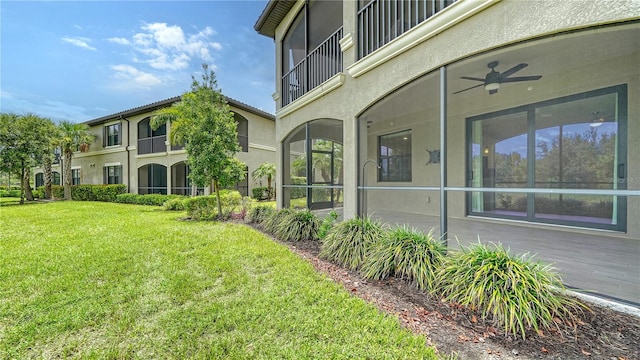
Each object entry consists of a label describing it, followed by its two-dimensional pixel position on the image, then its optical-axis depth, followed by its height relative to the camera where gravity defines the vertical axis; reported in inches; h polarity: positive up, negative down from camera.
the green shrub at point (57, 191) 834.2 -42.5
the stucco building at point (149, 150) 684.1 +82.4
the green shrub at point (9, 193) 992.1 -55.9
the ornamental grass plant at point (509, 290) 100.5 -49.6
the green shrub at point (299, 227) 256.4 -50.9
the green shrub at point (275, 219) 288.8 -48.6
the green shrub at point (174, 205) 521.0 -55.5
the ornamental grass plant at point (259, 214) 342.0 -49.8
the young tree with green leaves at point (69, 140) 747.8 +116.6
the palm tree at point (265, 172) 668.7 +15.3
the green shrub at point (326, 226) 234.9 -45.3
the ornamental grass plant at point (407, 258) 140.0 -48.5
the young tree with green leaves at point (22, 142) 632.4 +95.1
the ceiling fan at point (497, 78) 195.1 +80.2
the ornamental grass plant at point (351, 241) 179.0 -47.5
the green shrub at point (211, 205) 398.6 -45.2
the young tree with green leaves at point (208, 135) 361.7 +63.0
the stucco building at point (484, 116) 140.1 +62.5
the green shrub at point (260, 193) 676.1 -40.6
